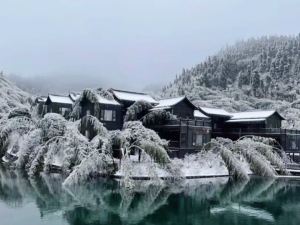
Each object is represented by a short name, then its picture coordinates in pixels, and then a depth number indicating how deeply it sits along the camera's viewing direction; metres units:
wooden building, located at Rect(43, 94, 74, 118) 55.75
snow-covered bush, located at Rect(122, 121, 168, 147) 31.45
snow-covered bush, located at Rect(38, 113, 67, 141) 34.01
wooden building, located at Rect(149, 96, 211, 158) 39.88
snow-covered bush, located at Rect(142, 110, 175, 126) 42.12
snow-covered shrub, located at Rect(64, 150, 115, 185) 27.95
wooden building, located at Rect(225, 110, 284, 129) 50.00
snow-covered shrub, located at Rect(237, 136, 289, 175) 35.84
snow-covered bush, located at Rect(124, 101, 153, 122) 42.16
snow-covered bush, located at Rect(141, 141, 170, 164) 29.66
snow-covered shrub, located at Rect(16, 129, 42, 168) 34.28
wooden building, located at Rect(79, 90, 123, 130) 43.47
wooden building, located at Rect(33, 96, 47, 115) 59.21
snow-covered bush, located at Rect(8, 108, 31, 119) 48.19
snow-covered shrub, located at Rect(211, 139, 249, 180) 33.78
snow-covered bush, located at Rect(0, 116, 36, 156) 40.41
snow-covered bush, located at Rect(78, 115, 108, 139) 33.86
